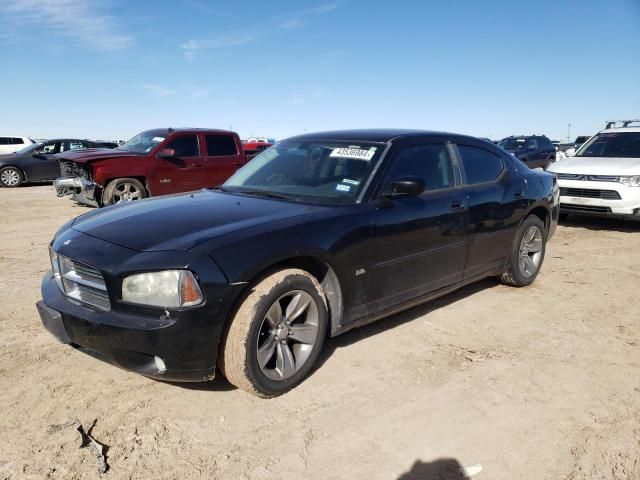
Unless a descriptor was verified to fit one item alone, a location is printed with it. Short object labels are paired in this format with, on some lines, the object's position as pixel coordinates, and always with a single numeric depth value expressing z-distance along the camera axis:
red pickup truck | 9.60
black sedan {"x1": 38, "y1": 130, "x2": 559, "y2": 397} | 2.62
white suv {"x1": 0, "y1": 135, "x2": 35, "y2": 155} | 21.31
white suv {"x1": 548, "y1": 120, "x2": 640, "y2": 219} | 8.08
